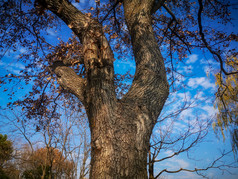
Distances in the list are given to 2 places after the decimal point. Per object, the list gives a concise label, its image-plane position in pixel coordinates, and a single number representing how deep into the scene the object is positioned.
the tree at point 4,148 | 12.95
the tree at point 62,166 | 8.03
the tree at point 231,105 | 8.79
